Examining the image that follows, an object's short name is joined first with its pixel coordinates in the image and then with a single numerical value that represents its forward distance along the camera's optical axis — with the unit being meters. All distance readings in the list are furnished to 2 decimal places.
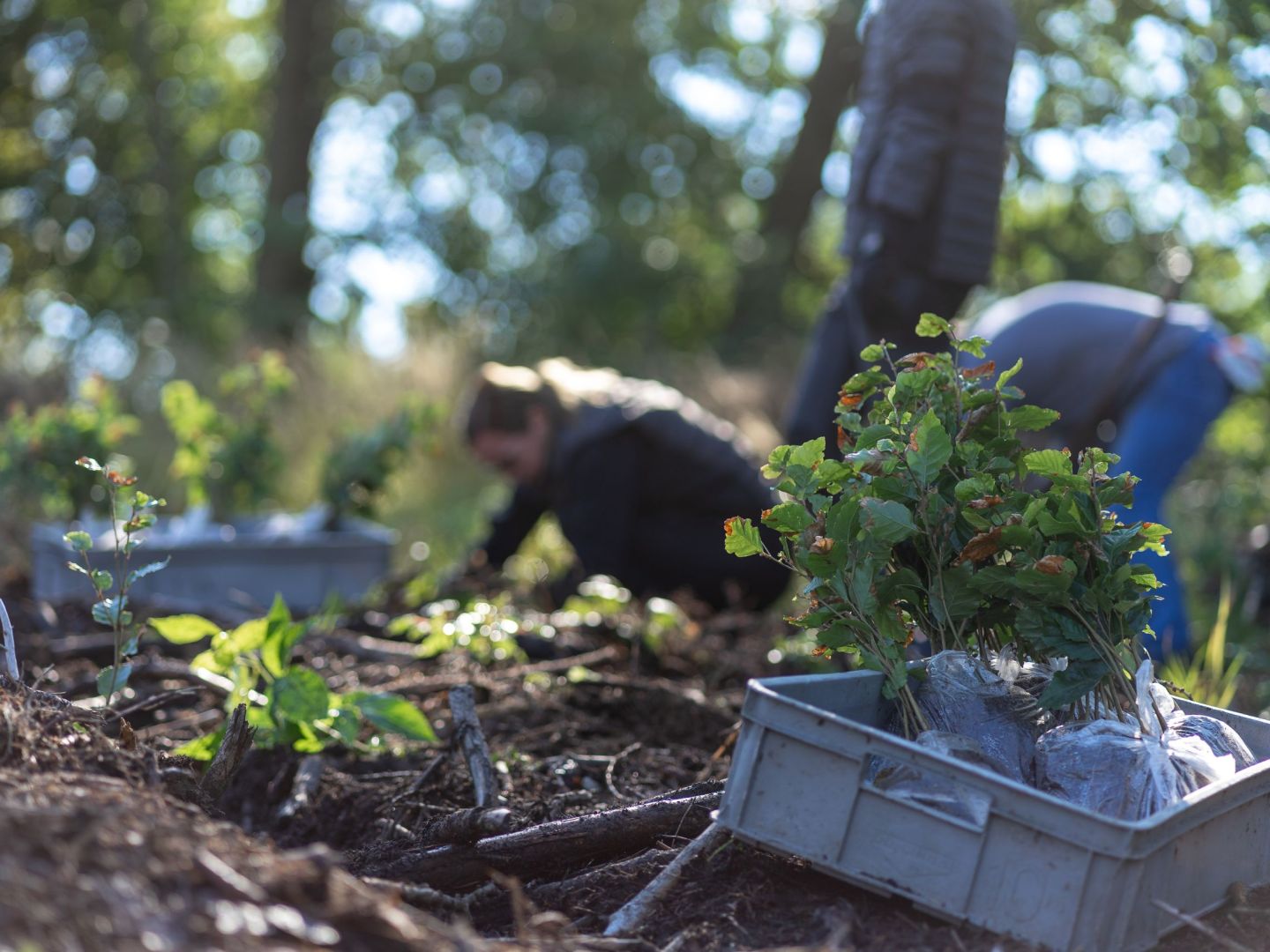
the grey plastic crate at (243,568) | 4.51
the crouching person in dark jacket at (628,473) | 4.66
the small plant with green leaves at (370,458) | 5.04
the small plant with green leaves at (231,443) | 5.02
